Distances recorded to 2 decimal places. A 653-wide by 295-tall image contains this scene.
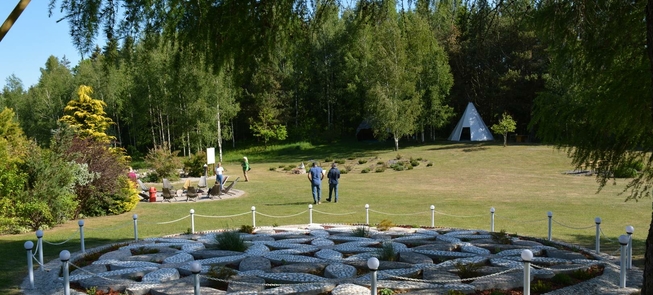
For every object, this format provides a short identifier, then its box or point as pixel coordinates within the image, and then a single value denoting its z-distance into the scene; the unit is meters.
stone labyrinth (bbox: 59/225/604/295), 7.71
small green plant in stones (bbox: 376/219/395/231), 12.90
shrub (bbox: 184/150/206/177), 32.62
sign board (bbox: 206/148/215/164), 30.90
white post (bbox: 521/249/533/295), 5.95
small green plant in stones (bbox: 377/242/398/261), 9.28
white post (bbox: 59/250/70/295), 6.93
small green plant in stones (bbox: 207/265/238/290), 8.01
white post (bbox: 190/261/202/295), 6.19
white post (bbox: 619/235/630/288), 7.98
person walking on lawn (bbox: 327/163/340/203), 19.94
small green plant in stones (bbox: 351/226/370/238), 11.81
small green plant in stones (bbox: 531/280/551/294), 7.57
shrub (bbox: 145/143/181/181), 30.23
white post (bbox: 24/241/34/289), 8.42
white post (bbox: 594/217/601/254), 10.21
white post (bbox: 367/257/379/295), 5.72
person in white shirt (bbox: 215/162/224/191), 23.59
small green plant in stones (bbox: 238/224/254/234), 12.52
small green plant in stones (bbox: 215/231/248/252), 10.16
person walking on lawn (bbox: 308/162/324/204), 19.47
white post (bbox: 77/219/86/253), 10.66
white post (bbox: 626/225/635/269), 9.05
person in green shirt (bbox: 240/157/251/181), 29.59
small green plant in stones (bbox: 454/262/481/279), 8.23
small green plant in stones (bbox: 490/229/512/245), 10.95
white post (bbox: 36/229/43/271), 9.24
